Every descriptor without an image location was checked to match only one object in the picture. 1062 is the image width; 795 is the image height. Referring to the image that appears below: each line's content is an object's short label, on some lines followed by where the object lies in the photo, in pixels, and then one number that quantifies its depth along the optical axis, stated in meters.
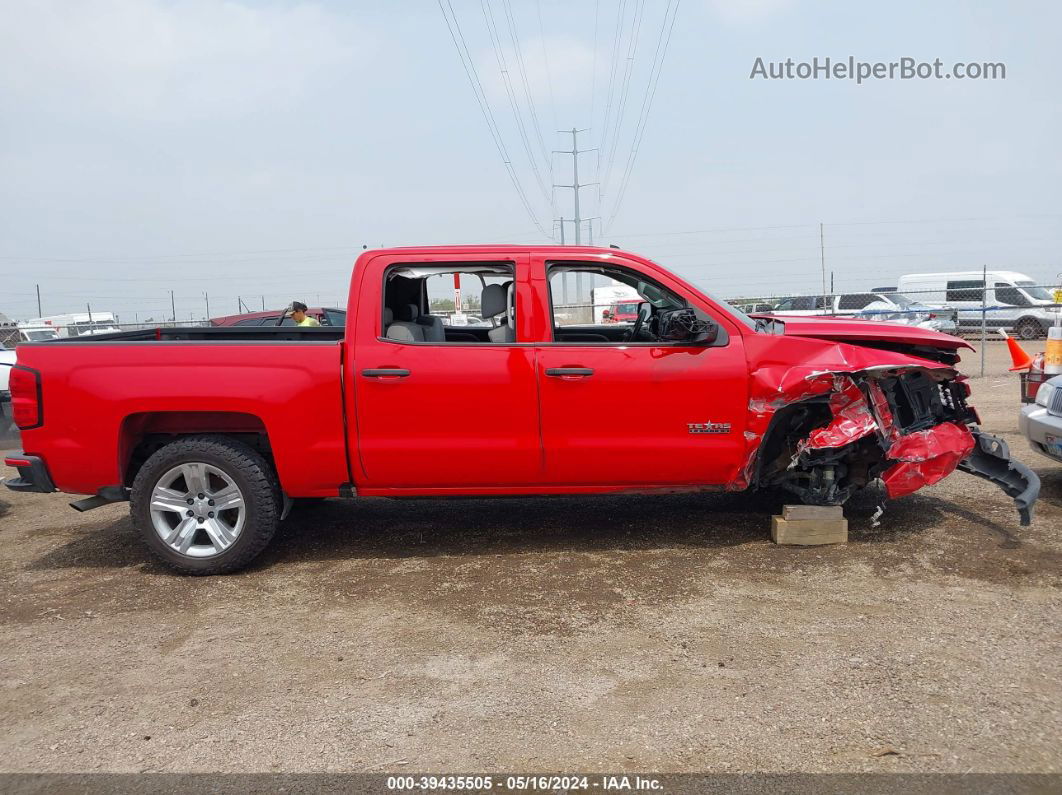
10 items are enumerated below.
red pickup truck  4.80
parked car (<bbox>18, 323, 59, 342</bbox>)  20.22
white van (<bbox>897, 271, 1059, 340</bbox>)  21.73
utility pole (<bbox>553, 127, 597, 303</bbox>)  43.88
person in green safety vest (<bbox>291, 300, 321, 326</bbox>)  10.87
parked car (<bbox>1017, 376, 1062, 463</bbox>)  5.75
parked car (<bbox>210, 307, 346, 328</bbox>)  13.98
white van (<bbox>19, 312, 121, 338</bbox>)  21.06
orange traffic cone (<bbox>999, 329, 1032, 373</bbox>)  6.61
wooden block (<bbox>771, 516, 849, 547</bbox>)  5.03
